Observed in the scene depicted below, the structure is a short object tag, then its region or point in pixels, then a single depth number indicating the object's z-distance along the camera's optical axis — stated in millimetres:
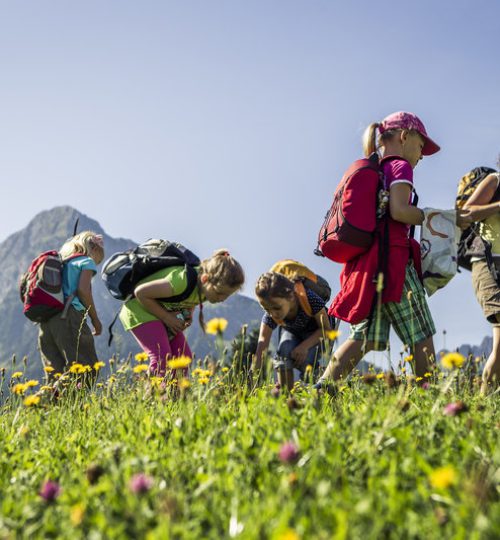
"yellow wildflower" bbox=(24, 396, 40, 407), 3381
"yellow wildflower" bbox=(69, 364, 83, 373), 4348
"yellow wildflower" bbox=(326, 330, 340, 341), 3105
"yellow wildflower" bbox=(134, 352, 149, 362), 4402
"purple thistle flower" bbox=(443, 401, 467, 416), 2693
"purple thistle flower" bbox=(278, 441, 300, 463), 2217
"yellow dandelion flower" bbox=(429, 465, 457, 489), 1729
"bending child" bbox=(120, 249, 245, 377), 4945
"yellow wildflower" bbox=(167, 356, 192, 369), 3119
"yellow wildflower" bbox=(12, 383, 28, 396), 3873
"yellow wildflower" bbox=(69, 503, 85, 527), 2006
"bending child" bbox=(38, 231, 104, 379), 6488
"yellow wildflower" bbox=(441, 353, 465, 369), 2801
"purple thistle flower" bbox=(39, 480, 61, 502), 2213
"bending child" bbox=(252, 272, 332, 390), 5290
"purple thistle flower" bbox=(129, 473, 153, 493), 2076
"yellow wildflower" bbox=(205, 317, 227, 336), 2793
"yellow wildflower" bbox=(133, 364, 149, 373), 4121
